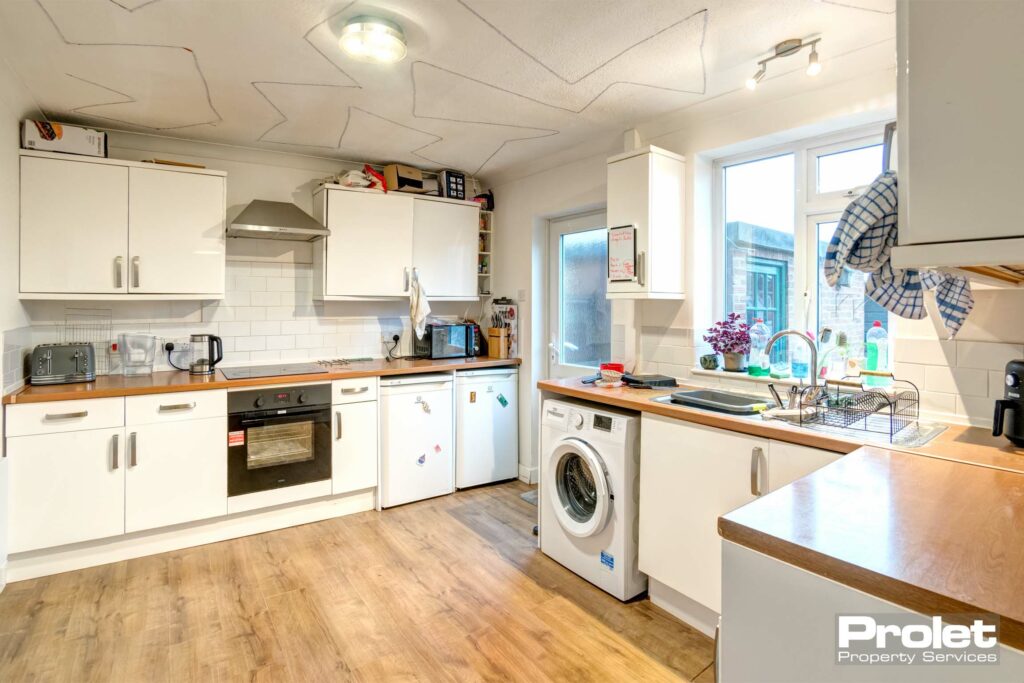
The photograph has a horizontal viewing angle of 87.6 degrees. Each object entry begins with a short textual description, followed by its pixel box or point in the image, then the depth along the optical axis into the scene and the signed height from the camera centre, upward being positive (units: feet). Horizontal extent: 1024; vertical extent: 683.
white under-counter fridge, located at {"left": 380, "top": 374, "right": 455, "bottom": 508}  11.20 -2.20
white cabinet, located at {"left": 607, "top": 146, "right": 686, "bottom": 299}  8.79 +1.91
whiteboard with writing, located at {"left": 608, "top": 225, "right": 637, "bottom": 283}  8.96 +1.42
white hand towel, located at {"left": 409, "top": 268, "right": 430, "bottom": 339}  12.12 +0.74
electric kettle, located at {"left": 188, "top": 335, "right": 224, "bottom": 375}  10.20 -0.34
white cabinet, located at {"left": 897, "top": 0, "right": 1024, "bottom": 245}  2.48 +1.05
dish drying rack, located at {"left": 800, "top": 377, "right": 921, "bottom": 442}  5.95 -0.85
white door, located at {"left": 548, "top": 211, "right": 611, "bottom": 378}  11.64 +0.91
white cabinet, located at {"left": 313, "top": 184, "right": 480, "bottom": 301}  11.36 +2.06
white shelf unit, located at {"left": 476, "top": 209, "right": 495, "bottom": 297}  14.01 +2.15
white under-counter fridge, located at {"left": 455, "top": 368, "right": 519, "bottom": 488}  12.22 -2.11
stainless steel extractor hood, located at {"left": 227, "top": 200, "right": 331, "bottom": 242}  10.03 +2.21
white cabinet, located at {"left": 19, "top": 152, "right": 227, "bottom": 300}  8.87 +1.87
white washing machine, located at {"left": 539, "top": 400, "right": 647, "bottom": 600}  7.68 -2.42
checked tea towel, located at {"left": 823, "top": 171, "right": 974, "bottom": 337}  3.59 +0.61
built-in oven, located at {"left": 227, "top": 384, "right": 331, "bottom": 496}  9.64 -1.91
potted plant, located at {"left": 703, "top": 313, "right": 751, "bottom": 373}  8.64 -0.08
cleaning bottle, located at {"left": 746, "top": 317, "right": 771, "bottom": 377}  8.75 -0.08
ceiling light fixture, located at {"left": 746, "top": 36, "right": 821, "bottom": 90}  6.44 +3.59
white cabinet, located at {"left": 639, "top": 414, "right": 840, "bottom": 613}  6.08 -1.88
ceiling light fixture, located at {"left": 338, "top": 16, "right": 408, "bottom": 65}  6.21 +3.55
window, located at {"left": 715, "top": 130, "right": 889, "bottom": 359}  7.75 +1.71
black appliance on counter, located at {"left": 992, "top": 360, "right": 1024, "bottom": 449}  4.99 -0.66
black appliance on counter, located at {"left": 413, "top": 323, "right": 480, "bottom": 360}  12.72 -0.14
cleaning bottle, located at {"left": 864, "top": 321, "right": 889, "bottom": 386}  7.36 -0.22
